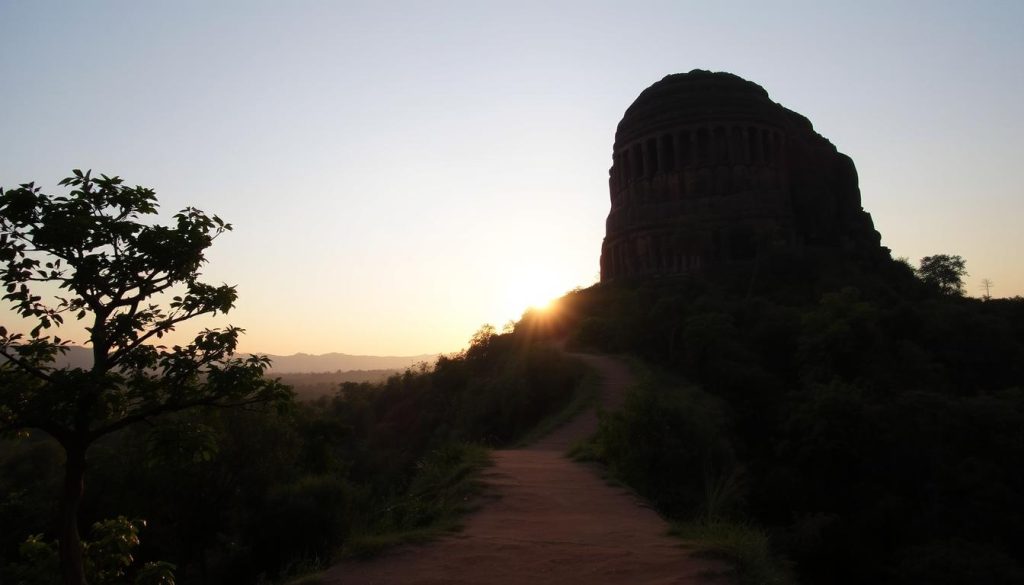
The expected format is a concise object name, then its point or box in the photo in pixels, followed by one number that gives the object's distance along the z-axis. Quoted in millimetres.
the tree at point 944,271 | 48750
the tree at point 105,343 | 5309
